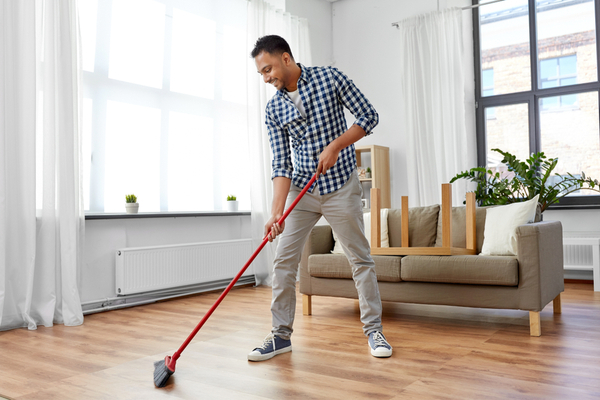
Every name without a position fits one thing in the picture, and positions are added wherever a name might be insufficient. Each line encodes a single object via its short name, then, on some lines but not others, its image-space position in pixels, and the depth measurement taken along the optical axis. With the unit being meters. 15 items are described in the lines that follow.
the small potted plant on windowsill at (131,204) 3.67
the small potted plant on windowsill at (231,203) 4.52
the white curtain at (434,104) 4.80
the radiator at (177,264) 3.57
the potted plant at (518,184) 3.93
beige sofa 2.47
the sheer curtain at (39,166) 2.90
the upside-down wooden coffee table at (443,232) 2.72
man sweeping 2.10
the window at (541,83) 4.59
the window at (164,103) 3.69
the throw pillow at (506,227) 2.77
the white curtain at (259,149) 4.55
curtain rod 4.69
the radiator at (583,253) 3.88
